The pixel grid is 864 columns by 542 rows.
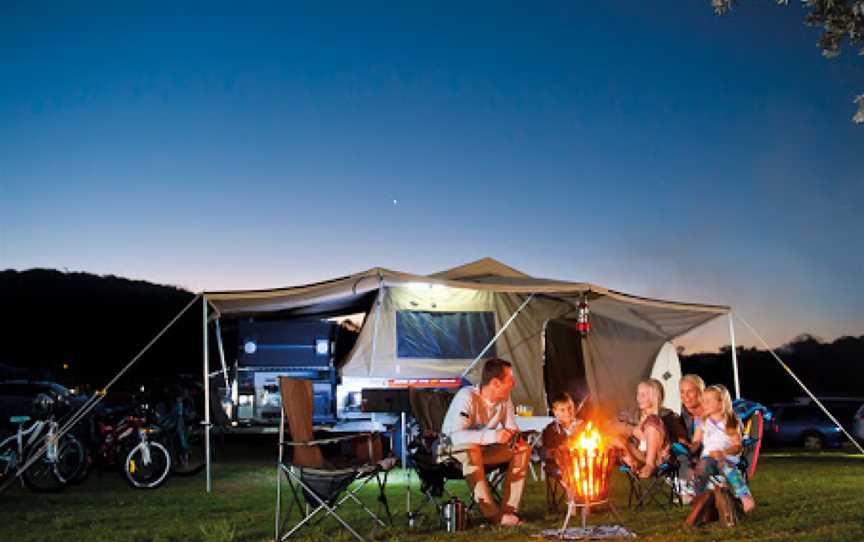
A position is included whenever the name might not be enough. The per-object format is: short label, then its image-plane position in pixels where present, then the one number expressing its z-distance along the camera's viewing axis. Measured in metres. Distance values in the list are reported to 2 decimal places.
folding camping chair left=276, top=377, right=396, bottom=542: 4.80
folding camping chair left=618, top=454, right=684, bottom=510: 5.84
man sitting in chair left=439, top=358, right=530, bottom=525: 5.17
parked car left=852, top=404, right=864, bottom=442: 12.65
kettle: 5.04
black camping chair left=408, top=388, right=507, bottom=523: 5.33
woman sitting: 6.05
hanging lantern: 8.69
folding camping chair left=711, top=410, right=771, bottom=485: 5.73
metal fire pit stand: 4.72
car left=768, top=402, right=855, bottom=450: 15.23
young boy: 6.23
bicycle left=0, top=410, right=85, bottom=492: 7.43
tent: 10.04
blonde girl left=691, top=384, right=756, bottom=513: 5.24
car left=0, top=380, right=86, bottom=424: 14.72
